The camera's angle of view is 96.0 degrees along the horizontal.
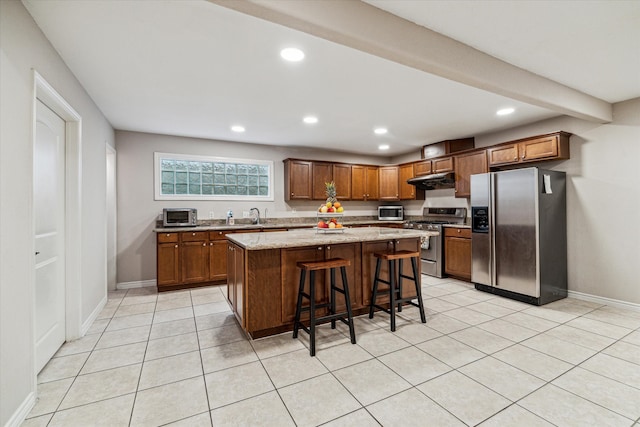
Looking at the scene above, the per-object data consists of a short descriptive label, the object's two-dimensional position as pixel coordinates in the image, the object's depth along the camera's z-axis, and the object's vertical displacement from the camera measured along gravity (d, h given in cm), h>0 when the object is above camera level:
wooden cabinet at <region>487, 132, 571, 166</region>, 387 +90
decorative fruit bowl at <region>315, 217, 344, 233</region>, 326 -13
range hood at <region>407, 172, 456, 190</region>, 528 +64
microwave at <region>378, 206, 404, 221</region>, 650 +4
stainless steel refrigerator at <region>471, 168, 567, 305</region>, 364 -28
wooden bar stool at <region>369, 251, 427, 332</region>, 293 -73
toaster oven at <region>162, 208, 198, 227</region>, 460 +1
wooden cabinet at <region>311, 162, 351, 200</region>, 590 +79
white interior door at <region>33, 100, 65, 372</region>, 218 -10
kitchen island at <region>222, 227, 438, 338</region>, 266 -53
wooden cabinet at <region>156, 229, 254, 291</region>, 435 -64
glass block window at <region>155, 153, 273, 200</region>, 492 +72
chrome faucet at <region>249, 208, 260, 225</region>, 550 -1
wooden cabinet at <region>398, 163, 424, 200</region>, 612 +61
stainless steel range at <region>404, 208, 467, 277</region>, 513 -44
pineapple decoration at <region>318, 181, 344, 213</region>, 322 +11
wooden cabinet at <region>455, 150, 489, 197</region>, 471 +77
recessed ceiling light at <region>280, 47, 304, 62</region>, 232 +134
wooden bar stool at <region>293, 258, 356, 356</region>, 252 -72
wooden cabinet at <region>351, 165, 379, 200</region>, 639 +74
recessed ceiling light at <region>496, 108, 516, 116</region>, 375 +136
